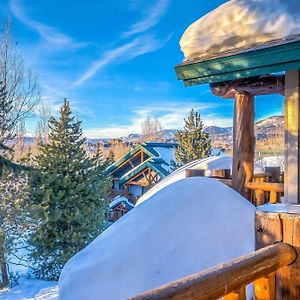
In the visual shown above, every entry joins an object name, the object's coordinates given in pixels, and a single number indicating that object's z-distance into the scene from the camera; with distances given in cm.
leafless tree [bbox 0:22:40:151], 1362
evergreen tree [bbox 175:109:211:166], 1504
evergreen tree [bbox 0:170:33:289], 1062
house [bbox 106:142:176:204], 1687
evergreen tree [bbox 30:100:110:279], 1062
